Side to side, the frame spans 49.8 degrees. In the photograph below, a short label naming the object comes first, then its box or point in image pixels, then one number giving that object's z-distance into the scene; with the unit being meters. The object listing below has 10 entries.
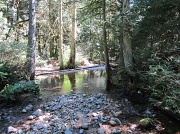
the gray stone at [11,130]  5.08
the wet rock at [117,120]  5.65
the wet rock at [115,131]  5.14
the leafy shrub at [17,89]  6.80
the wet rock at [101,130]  5.13
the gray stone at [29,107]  6.58
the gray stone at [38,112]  6.14
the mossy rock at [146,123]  5.38
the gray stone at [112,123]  5.57
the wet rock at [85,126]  5.36
